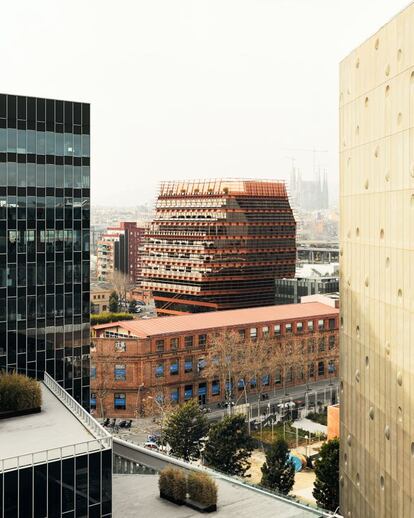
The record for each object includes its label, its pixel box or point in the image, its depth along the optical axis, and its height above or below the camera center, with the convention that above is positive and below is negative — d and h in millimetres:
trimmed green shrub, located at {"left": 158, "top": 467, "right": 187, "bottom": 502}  39812 -13027
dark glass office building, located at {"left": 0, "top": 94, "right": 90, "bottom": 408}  56531 -190
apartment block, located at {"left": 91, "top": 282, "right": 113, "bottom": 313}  191875 -16718
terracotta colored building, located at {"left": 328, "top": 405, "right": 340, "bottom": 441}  69250 -17059
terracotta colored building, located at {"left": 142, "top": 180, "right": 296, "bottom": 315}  148250 -1777
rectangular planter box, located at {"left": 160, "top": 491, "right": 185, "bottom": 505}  39844 -13860
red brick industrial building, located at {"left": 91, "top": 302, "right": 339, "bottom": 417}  96125 -15650
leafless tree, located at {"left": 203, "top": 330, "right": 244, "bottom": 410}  98562 -16075
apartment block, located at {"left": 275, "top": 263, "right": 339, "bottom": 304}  137138 -9487
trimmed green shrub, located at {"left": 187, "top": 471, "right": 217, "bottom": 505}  39000 -12993
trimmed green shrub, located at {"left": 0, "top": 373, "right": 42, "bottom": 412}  42906 -8969
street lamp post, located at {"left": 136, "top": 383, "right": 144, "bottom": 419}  94862 -20805
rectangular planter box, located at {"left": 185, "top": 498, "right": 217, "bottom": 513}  38712 -13832
